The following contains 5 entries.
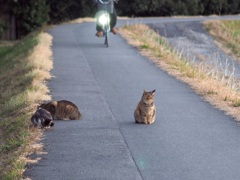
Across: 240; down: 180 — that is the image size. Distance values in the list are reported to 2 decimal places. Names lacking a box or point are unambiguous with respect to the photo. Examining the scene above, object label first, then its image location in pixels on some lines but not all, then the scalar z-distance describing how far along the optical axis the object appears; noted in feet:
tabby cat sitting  36.83
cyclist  74.69
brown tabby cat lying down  37.91
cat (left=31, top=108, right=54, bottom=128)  35.40
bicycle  74.38
